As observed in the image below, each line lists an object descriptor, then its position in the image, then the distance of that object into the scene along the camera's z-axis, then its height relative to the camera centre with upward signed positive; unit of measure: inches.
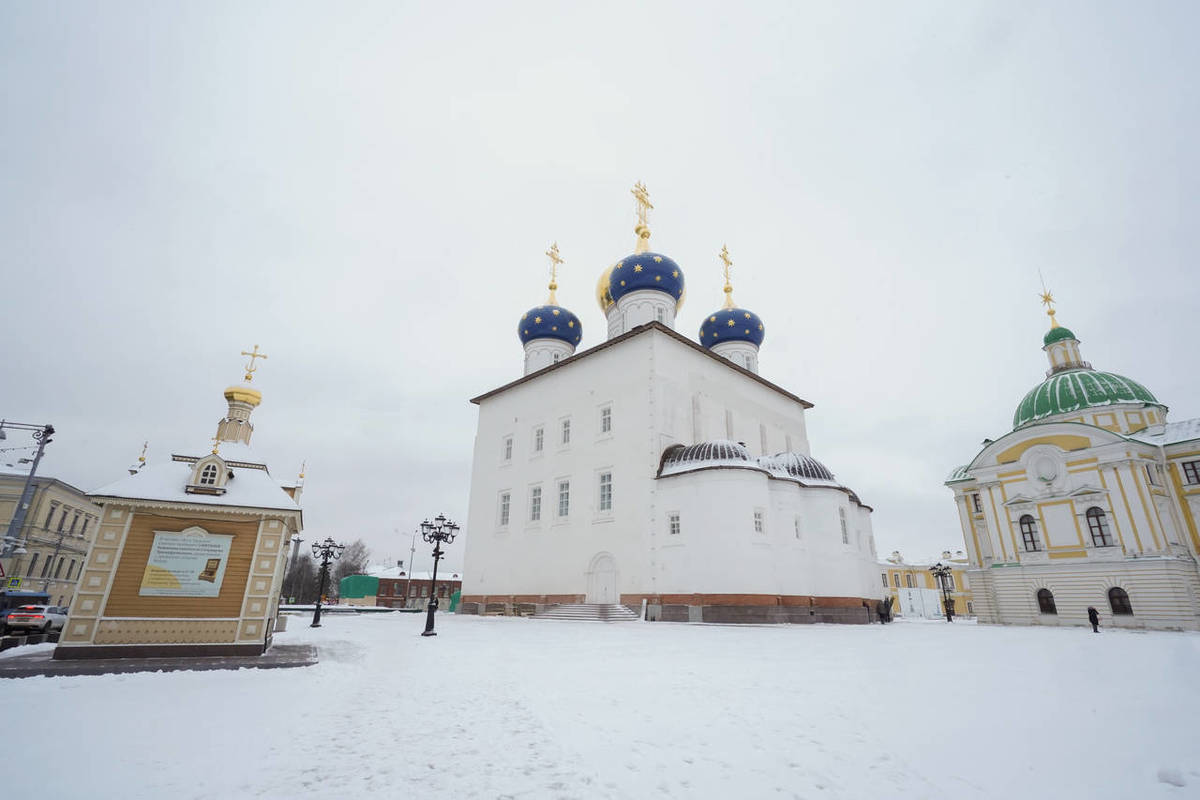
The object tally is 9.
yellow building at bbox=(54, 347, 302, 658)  368.8 +12.1
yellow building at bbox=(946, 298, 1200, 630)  799.1 +132.5
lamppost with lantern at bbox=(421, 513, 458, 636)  732.0 +73.2
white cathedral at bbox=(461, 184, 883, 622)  815.1 +172.7
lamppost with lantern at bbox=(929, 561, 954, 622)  1222.5 +54.1
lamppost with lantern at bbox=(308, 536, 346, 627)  934.4 +57.5
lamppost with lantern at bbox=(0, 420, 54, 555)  738.2 +181.6
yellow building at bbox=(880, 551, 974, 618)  1635.1 +45.5
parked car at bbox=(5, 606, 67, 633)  610.7 -44.4
